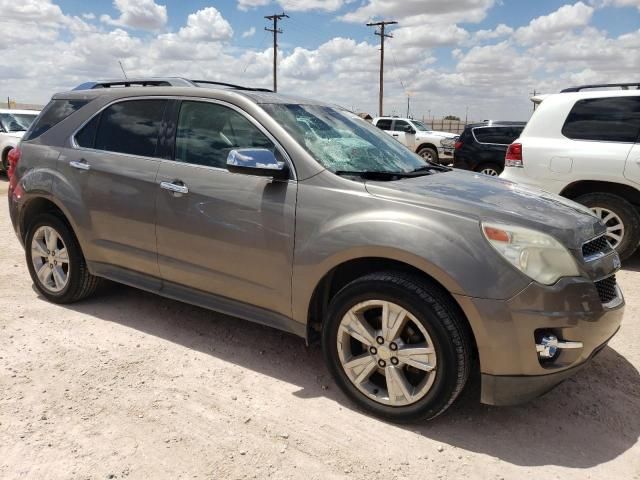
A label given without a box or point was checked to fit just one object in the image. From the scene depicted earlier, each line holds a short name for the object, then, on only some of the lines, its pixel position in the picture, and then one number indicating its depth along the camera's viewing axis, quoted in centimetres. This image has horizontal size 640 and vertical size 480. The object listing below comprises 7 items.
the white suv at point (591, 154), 598
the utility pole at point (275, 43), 4128
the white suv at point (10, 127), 1285
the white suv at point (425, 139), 1844
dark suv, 1141
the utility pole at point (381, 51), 4012
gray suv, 267
